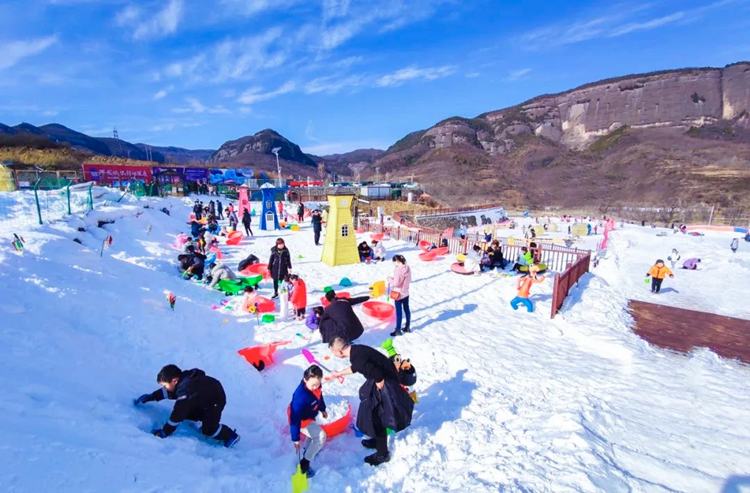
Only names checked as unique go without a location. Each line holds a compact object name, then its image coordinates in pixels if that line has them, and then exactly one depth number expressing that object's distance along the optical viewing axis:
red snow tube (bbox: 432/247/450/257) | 13.64
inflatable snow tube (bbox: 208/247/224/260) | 12.40
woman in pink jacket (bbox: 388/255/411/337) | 6.44
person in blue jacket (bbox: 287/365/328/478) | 3.34
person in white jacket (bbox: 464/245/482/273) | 11.27
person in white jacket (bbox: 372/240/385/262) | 12.82
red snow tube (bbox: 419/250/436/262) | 13.34
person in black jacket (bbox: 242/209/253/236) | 16.94
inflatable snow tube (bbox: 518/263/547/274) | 11.22
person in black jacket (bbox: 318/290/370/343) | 5.64
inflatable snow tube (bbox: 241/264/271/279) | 10.14
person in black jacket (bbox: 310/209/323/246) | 15.06
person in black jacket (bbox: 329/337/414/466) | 3.44
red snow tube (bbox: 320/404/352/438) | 3.92
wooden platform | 6.78
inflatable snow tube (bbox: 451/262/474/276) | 11.32
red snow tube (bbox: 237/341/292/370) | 5.31
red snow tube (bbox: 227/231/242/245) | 15.35
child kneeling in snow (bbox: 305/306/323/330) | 6.66
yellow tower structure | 11.74
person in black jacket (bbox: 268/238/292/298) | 8.01
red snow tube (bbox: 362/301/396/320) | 7.36
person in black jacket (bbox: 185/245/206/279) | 9.47
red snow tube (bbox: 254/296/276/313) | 7.40
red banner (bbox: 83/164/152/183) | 30.47
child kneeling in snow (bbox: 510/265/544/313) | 8.27
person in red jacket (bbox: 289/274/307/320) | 7.08
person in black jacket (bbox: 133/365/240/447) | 3.20
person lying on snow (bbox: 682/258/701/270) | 14.45
